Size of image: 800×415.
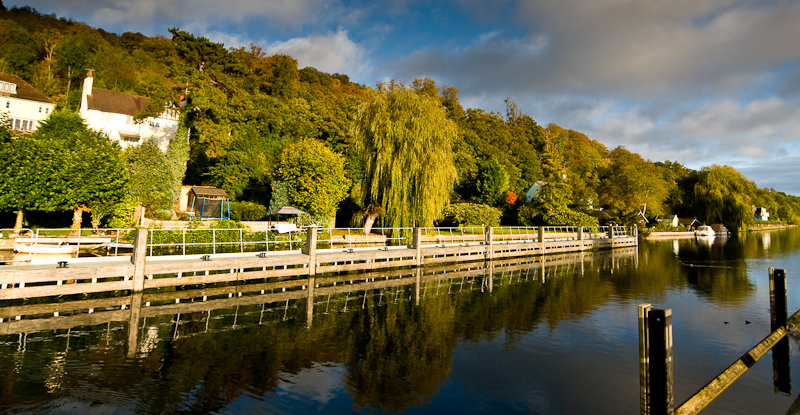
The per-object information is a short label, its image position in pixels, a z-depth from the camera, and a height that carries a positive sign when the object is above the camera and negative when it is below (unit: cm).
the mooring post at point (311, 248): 1780 -88
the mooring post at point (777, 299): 1014 -135
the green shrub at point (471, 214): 3753 +166
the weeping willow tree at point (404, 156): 2606 +459
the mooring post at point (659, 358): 559 -157
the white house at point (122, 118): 4494 +1117
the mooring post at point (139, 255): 1346 -110
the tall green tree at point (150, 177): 3109 +337
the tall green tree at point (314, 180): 3098 +355
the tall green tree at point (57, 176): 2148 +219
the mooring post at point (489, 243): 2770 -62
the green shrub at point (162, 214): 3297 +58
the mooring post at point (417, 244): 2266 -71
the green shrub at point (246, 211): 3444 +107
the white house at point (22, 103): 4203 +1148
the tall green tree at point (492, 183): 4781 +572
